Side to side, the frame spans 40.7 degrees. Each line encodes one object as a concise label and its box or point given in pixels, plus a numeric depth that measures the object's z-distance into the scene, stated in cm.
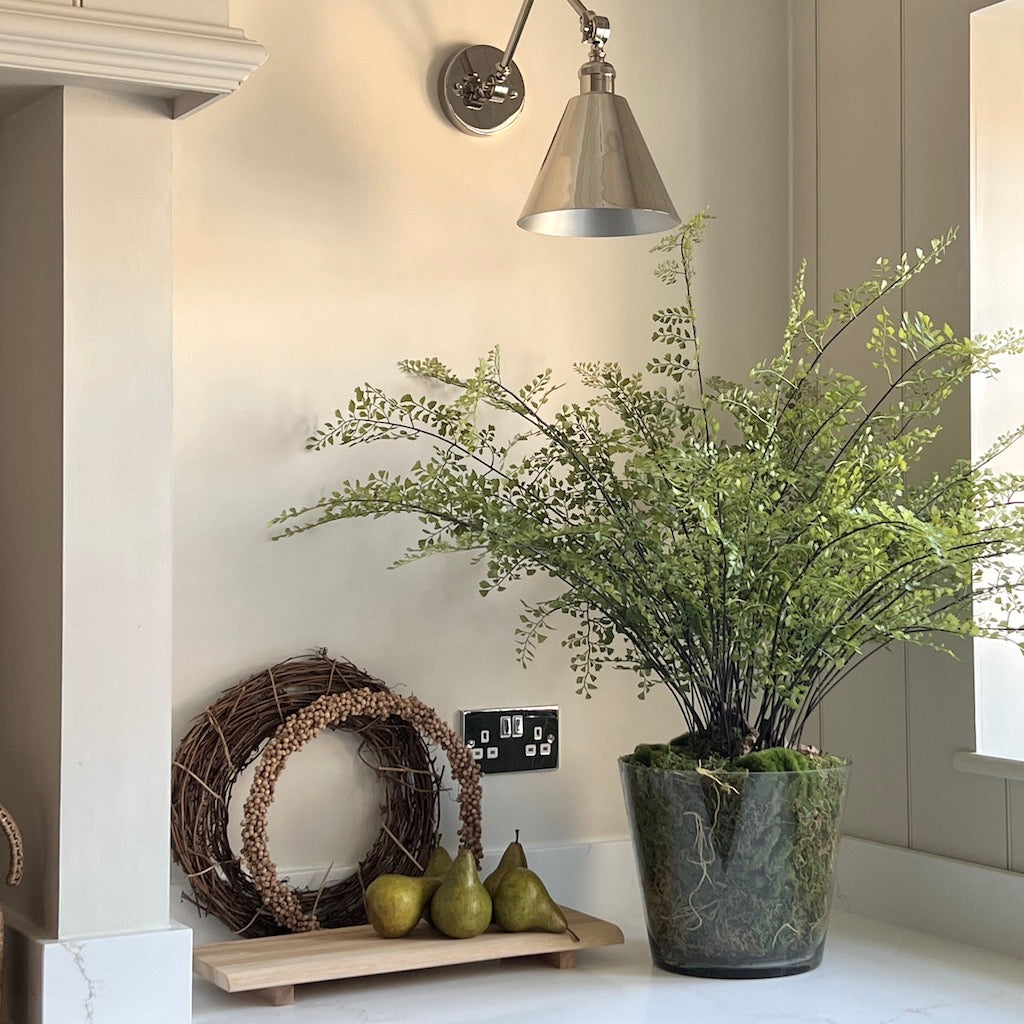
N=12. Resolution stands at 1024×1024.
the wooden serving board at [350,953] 138
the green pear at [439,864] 158
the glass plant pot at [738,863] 143
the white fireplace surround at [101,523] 122
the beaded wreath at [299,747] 152
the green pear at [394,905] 149
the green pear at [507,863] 156
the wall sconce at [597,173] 154
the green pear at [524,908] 152
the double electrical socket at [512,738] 175
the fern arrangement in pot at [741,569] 142
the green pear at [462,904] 148
